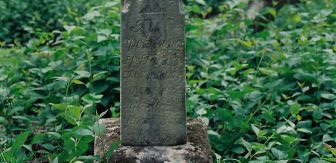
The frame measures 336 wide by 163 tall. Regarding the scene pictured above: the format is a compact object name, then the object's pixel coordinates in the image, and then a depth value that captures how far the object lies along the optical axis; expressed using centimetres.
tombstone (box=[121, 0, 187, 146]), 351
